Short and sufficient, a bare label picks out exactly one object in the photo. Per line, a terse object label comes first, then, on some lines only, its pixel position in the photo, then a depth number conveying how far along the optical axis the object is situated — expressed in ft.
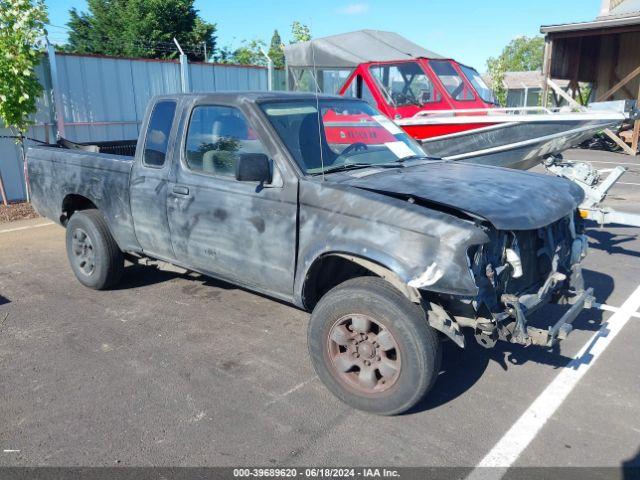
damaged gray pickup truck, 10.44
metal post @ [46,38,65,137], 33.53
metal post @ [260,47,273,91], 47.18
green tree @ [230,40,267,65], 95.13
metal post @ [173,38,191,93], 42.29
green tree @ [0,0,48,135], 28.02
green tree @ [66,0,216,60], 112.57
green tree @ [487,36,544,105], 243.19
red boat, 26.30
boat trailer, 18.24
